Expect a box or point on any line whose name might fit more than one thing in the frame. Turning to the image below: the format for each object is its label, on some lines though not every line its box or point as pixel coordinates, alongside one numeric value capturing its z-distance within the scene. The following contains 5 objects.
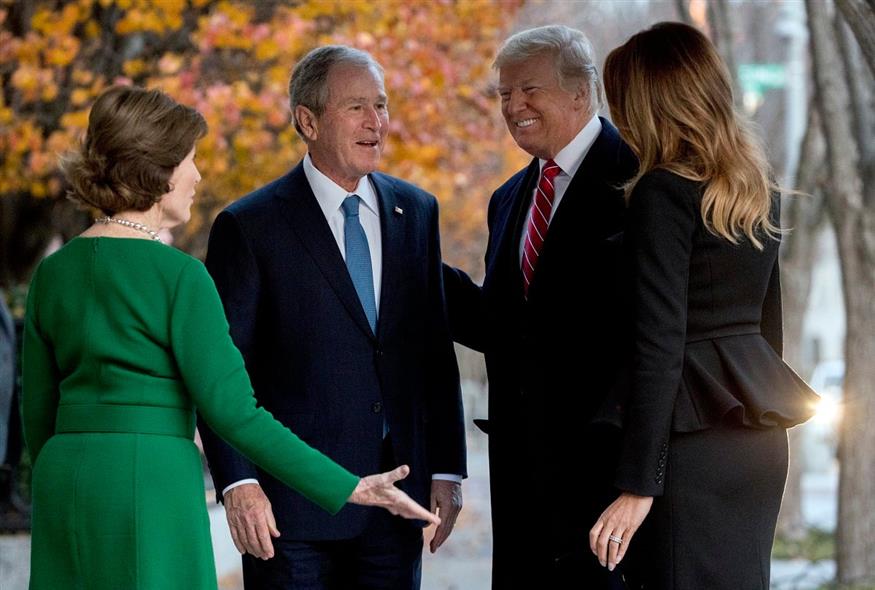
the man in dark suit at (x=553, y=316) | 8.72
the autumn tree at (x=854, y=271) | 20.80
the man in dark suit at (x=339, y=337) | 8.87
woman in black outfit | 7.43
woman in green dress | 7.00
